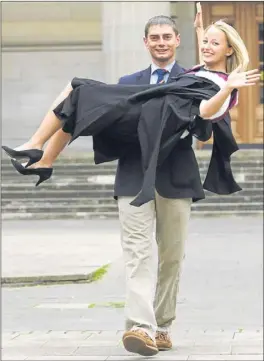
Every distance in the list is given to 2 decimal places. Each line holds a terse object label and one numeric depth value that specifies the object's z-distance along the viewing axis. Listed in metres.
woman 10.37
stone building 46.43
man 11.39
